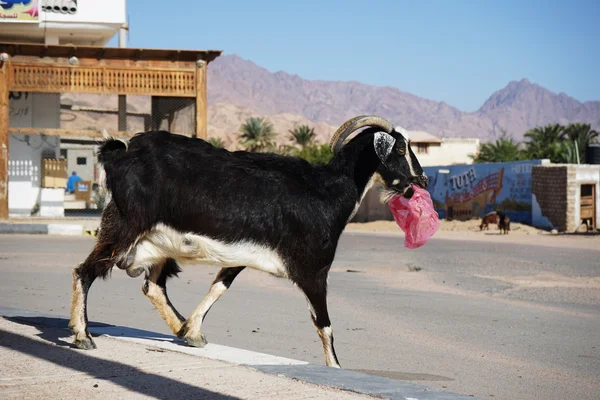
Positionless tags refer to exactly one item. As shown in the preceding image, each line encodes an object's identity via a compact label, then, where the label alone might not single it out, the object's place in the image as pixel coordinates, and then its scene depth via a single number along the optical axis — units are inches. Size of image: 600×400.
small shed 1514.5
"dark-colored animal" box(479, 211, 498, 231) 1540.4
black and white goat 300.8
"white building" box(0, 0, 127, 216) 1290.6
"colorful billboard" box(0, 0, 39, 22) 1283.2
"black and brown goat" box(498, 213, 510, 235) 1462.8
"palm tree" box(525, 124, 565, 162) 3341.5
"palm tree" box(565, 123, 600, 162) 3523.6
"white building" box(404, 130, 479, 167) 4227.4
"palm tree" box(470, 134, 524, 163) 3221.0
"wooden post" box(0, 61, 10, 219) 1200.2
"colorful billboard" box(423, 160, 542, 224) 1646.2
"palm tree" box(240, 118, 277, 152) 3956.7
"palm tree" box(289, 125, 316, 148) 4404.5
